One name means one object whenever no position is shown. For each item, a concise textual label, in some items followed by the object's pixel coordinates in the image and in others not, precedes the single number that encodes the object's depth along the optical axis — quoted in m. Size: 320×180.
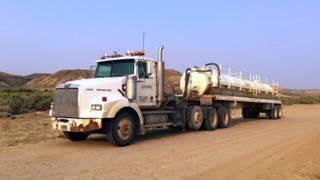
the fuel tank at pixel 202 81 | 12.31
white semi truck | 8.27
